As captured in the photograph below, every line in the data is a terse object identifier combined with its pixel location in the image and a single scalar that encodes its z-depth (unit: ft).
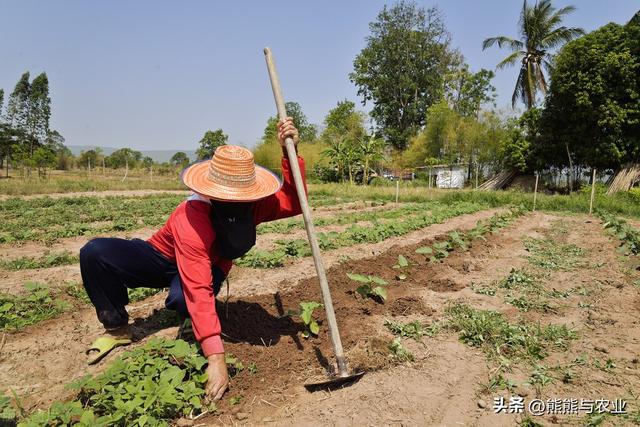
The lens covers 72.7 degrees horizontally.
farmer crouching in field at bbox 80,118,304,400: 8.14
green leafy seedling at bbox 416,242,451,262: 19.27
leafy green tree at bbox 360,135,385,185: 92.53
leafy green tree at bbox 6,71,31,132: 129.18
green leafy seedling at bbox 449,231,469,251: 21.70
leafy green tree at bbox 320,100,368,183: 119.83
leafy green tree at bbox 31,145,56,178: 85.97
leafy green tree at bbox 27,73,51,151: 131.75
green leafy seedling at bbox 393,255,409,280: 16.27
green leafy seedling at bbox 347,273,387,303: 13.11
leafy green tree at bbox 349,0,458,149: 130.93
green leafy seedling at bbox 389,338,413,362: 9.52
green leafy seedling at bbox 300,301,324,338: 10.61
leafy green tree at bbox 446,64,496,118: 119.03
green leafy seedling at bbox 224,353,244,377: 8.80
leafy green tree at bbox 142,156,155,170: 169.05
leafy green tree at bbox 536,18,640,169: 63.57
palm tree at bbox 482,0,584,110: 82.12
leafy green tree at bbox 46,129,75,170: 150.69
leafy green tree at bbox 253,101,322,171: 116.26
